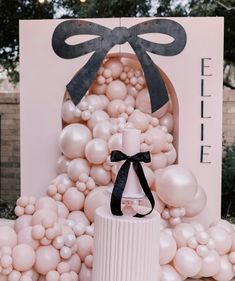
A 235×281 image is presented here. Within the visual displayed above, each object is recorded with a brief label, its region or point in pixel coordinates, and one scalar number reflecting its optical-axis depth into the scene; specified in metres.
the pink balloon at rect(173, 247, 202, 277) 2.45
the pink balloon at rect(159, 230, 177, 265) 2.43
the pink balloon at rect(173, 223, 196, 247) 2.55
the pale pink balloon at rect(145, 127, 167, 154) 2.76
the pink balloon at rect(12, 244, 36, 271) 2.16
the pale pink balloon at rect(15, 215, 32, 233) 2.40
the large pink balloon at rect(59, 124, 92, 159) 2.78
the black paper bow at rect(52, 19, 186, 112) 2.90
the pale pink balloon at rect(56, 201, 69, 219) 2.69
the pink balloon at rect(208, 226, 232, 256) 2.60
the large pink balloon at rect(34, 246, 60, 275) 2.21
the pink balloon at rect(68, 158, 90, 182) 2.78
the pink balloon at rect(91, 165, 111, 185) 2.79
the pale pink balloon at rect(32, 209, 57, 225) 2.31
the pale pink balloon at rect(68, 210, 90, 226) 2.71
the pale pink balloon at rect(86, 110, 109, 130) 2.90
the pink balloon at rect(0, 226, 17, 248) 2.24
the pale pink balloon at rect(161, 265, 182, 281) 2.40
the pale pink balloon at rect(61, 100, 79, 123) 2.95
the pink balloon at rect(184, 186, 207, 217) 2.76
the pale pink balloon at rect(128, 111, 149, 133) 2.82
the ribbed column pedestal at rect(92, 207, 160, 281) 1.89
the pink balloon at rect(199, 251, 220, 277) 2.49
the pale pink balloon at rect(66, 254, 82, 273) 2.32
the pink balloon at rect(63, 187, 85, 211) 2.74
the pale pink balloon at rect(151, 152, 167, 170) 2.82
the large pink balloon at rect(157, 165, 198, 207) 2.54
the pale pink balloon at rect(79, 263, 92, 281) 2.32
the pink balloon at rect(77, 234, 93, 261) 2.40
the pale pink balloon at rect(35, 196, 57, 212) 2.53
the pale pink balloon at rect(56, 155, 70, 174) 2.92
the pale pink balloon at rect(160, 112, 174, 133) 3.04
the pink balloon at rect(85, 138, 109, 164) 2.70
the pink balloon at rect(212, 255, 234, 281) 2.57
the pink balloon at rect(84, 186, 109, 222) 2.66
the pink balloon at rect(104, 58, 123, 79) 3.01
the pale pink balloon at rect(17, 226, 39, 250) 2.25
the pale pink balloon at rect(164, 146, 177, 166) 2.94
